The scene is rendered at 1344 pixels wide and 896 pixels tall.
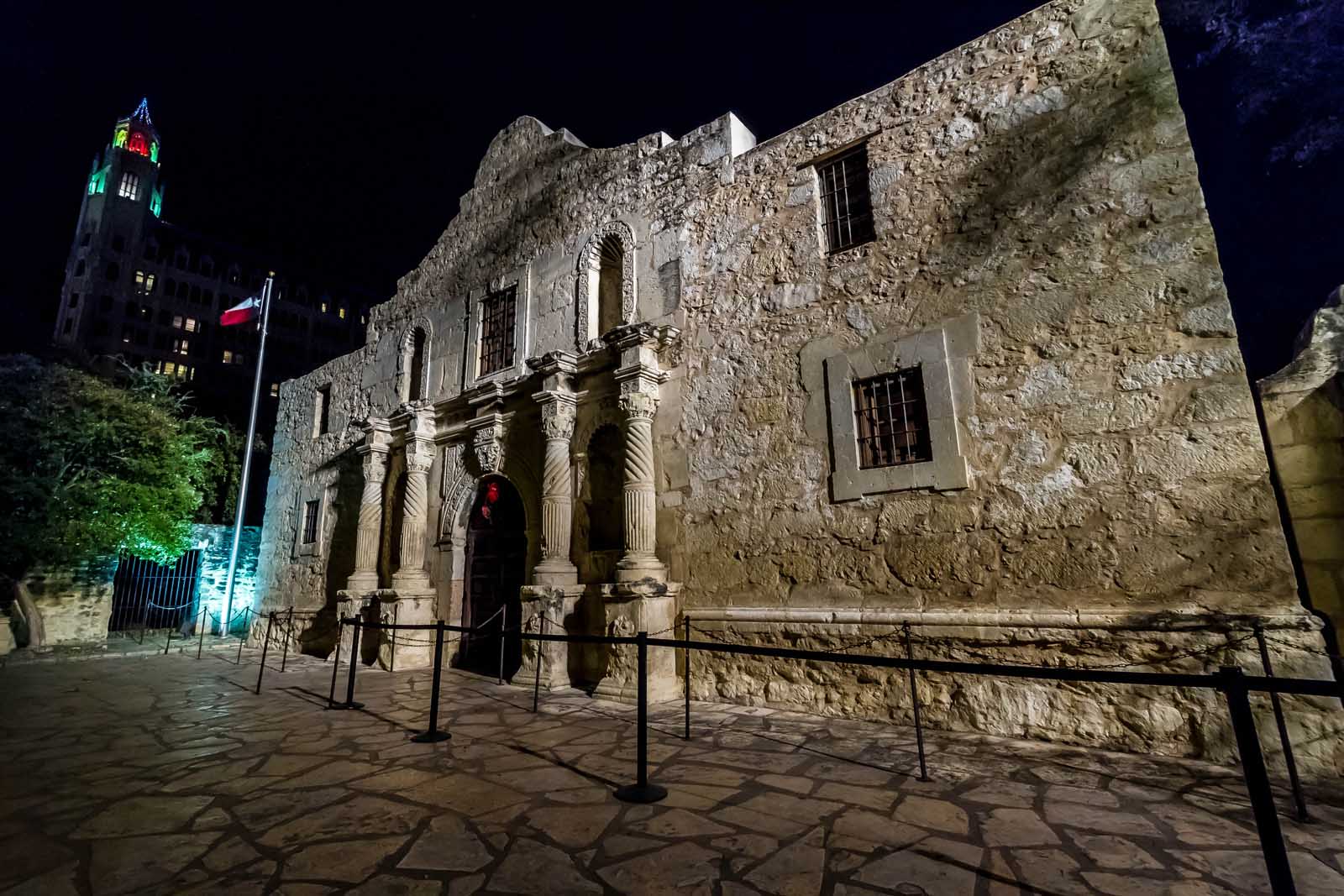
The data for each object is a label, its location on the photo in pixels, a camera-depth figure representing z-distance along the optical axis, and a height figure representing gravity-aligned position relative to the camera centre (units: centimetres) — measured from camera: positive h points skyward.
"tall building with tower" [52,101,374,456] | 4331 +2315
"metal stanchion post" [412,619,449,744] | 453 -108
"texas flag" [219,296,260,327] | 1511 +700
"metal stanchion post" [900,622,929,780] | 342 -98
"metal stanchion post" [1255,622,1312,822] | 291 -102
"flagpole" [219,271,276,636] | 1381 +238
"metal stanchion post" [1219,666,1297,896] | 152 -58
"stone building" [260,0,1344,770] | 425 +152
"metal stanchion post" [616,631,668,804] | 328 -112
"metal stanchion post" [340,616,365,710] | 534 -95
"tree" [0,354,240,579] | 1078 +239
